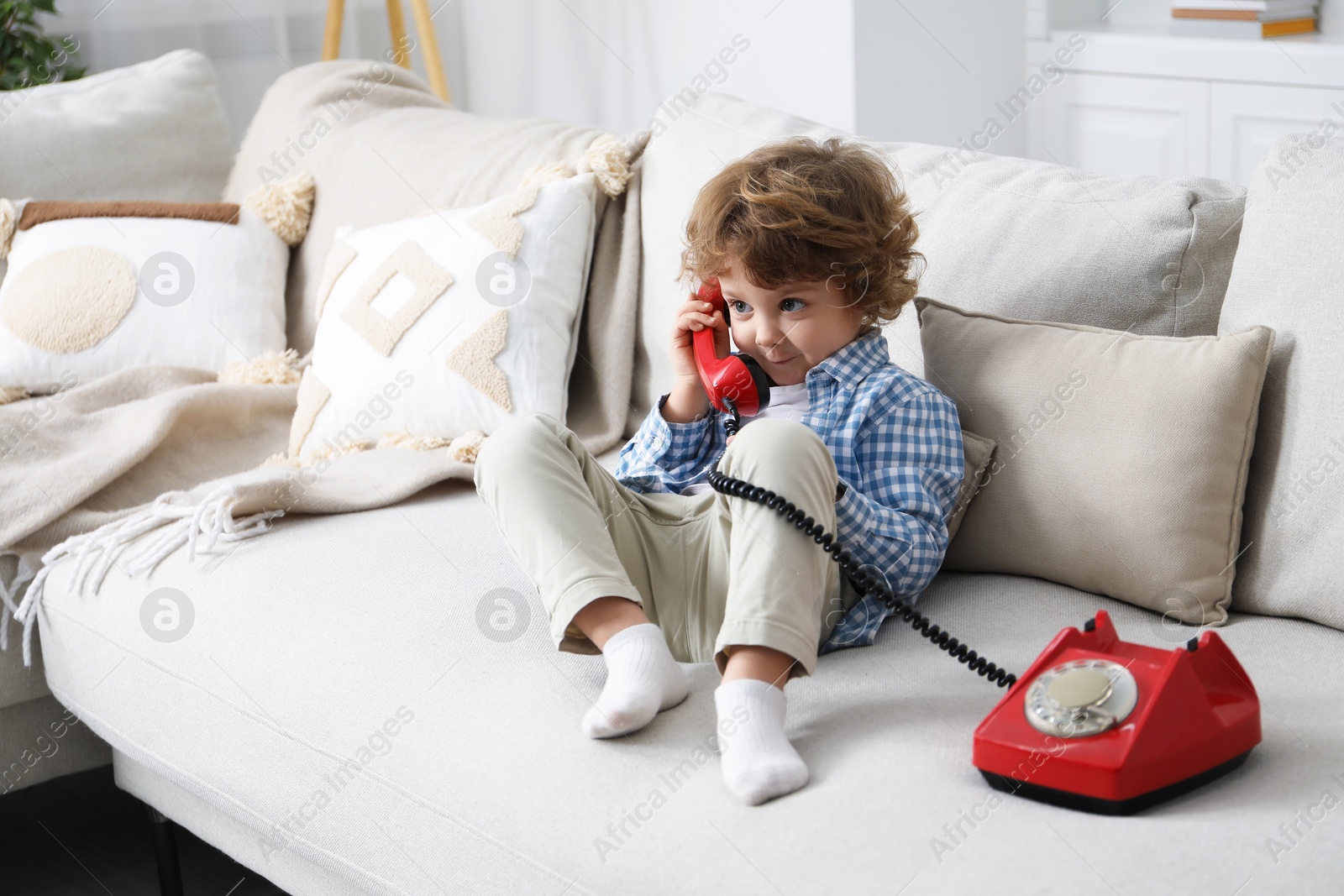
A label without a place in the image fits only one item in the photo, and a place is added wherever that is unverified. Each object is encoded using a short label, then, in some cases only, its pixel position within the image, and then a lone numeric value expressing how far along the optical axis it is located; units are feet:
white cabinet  15.50
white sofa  10.29
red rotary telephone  10.25
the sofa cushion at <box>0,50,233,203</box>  14.53
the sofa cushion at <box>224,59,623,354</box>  13.92
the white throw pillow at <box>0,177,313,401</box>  13.83
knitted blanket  12.47
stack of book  16.17
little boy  10.92
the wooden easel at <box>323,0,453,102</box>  20.19
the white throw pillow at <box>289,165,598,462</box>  13.09
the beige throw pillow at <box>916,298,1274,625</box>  11.28
